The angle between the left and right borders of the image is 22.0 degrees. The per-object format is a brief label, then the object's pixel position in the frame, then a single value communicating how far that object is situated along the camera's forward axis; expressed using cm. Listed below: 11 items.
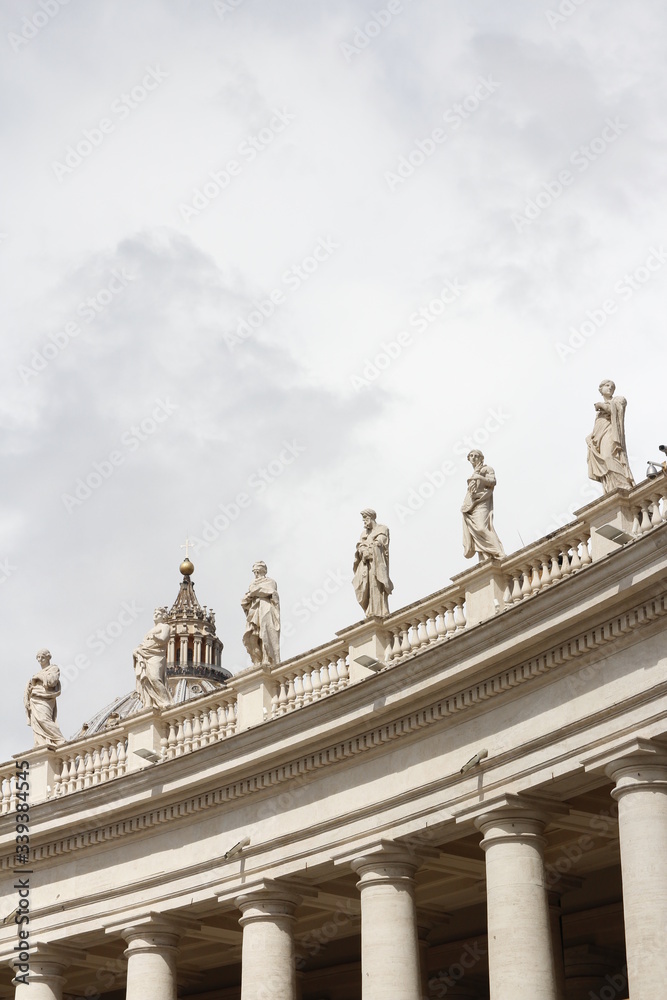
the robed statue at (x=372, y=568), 4822
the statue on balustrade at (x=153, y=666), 5488
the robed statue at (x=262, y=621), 5134
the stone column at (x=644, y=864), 3584
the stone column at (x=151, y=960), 4988
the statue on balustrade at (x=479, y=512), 4481
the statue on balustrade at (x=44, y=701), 5812
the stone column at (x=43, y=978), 5331
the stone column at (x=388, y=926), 4319
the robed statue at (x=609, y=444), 4112
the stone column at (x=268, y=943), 4653
